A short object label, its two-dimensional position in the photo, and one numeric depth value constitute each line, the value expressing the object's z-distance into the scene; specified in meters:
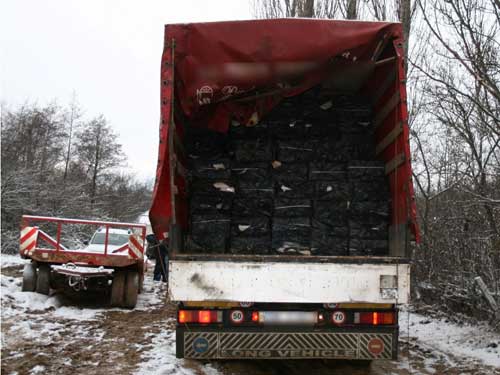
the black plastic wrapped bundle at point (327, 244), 5.27
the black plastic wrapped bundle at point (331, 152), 5.64
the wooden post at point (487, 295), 6.12
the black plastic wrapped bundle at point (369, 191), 5.39
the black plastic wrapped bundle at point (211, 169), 5.46
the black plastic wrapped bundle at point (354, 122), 5.87
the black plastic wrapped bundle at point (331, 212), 5.37
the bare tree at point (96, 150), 38.03
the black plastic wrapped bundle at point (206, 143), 5.79
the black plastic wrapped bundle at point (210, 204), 5.35
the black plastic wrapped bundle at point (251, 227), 5.35
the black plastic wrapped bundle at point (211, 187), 5.41
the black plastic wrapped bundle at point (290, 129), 5.87
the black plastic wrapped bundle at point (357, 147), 5.68
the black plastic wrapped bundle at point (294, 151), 5.64
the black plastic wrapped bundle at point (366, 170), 5.45
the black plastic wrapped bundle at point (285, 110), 5.98
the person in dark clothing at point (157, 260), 11.26
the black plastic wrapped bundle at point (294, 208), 5.37
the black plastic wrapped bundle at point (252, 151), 5.59
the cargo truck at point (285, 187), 4.26
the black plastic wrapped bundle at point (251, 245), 5.29
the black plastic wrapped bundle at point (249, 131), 5.86
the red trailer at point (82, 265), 8.59
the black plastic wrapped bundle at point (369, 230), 5.28
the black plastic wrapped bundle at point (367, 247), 5.23
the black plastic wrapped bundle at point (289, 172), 5.54
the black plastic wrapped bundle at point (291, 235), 5.26
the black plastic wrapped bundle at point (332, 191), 5.42
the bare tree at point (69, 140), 36.00
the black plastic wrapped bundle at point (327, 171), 5.51
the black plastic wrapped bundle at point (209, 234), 5.23
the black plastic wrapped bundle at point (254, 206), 5.44
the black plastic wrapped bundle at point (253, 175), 5.47
